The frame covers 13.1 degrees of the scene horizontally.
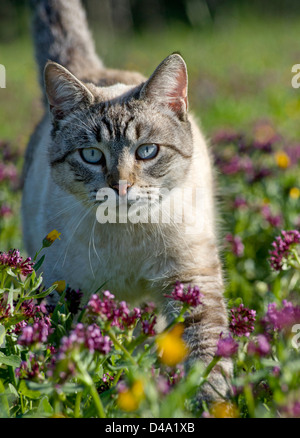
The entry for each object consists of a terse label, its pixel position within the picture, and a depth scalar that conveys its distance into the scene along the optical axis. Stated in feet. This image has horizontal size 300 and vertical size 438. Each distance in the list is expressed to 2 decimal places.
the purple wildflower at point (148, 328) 2.61
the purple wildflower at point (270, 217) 3.41
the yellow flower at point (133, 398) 2.49
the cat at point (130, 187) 2.95
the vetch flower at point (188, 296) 2.64
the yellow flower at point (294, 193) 3.52
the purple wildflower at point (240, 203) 3.54
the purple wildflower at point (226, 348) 2.60
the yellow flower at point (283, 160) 3.68
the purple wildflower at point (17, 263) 2.75
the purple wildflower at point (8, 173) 3.71
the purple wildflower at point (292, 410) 2.45
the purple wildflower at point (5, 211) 3.59
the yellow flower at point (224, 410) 2.59
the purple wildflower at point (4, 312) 2.71
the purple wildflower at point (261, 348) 2.57
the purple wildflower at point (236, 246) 3.36
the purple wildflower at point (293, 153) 3.82
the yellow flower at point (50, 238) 2.83
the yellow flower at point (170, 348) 2.60
